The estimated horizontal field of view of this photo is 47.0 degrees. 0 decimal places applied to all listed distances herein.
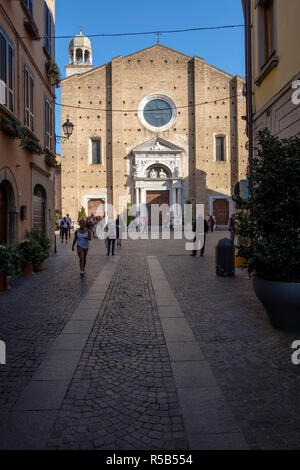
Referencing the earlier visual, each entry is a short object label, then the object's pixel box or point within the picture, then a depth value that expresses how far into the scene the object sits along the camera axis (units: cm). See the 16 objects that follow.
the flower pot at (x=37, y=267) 982
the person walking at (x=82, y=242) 903
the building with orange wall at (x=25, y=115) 846
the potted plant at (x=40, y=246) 980
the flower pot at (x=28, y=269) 929
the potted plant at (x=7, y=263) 688
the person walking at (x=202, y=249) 1333
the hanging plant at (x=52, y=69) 1283
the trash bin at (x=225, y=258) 871
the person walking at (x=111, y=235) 1368
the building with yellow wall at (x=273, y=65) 709
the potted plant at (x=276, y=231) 427
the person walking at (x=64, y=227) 2088
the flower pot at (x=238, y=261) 1024
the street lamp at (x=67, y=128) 1406
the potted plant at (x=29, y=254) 934
